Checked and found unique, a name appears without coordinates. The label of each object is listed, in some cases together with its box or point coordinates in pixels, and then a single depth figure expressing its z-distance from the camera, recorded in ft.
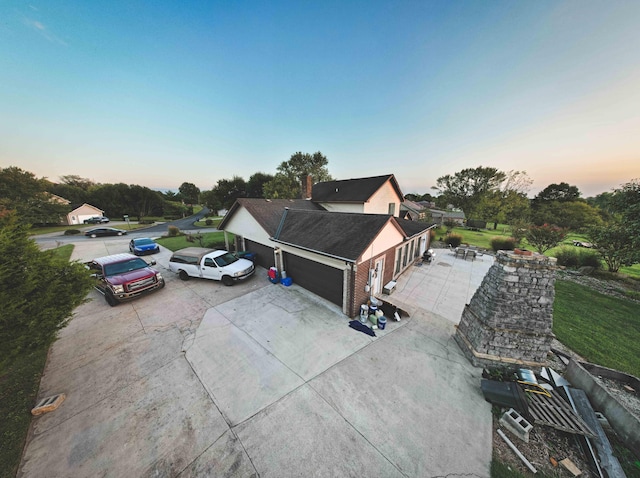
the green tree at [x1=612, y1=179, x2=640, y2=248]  38.04
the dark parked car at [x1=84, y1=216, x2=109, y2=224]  128.88
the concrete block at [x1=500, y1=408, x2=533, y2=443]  14.47
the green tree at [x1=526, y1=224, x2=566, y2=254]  54.56
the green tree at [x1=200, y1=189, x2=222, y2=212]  163.12
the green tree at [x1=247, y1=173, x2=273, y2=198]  162.16
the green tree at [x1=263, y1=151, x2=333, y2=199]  126.93
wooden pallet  14.33
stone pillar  18.13
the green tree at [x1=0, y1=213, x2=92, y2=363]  14.11
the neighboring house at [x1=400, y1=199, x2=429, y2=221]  92.21
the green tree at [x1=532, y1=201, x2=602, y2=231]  119.65
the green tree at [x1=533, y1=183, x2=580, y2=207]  198.18
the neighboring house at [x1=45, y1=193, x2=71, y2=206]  115.63
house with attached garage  28.30
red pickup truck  30.48
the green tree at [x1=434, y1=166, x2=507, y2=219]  137.39
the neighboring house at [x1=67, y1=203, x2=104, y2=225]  124.07
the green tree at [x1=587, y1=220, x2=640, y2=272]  40.86
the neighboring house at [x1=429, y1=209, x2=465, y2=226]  125.19
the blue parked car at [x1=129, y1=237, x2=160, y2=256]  57.77
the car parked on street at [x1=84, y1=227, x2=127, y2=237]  86.59
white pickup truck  37.29
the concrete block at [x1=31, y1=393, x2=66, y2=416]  15.88
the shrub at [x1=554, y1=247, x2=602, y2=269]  51.90
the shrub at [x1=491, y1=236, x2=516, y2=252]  66.42
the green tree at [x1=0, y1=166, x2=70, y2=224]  104.52
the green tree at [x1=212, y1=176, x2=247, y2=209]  158.10
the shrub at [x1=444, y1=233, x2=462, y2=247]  68.69
